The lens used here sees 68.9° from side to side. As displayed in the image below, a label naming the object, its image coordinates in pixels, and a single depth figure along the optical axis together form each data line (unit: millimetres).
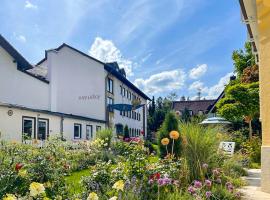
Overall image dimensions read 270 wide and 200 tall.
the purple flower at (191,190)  2426
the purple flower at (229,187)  2866
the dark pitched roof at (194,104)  35604
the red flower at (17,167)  2191
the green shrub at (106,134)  9691
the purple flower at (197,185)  2479
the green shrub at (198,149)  3480
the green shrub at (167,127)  5383
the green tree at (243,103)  7978
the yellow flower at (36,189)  1618
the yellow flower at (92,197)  1628
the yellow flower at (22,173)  2223
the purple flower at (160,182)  2285
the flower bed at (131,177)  2245
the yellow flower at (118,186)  1763
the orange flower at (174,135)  3294
